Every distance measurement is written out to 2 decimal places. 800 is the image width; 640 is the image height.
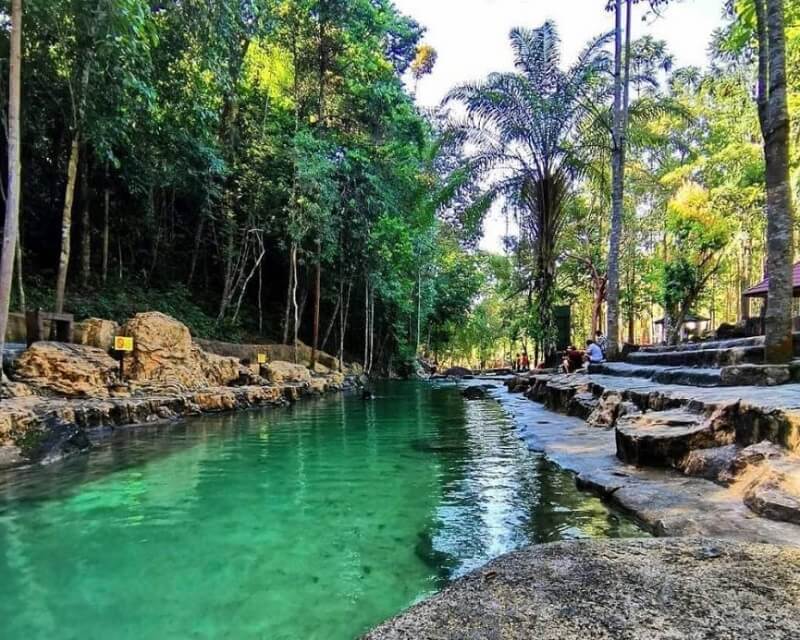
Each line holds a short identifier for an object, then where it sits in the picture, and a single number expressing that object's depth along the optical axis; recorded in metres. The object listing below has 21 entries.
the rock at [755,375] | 5.41
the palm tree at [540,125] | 14.70
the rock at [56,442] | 5.86
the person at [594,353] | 13.63
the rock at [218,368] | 12.17
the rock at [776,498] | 2.83
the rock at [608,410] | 6.73
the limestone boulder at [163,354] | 10.47
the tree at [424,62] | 30.62
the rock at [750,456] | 3.44
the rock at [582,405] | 8.33
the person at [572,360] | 14.94
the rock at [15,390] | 7.30
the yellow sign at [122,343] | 9.66
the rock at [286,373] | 14.45
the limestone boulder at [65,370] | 8.27
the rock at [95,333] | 10.10
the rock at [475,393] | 15.24
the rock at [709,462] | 3.86
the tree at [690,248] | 18.06
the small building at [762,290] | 12.62
